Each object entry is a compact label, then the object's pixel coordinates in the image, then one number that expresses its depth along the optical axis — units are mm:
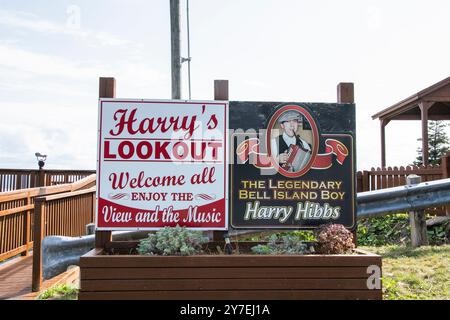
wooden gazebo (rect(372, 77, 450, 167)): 14688
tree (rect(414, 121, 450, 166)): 29222
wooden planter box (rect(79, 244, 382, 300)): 4152
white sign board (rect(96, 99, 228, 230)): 4879
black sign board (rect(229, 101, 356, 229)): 4953
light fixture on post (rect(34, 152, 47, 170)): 15117
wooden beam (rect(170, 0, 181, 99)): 7359
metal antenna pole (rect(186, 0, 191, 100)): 8030
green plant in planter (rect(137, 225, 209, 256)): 4391
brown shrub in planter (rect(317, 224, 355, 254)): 4508
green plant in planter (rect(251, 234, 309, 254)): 4633
